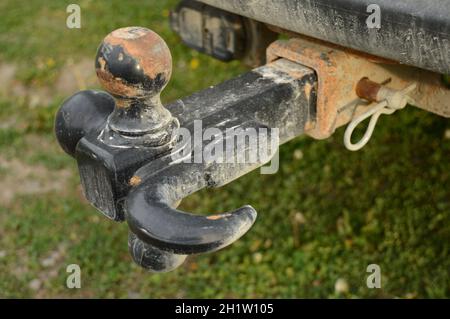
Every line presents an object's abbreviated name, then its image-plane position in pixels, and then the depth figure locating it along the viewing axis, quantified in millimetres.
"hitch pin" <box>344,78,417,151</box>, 1040
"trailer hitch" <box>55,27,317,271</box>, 853
